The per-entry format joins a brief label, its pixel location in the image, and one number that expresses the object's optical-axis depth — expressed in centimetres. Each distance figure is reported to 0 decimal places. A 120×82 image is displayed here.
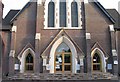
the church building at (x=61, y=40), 2341
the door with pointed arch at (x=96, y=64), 2373
